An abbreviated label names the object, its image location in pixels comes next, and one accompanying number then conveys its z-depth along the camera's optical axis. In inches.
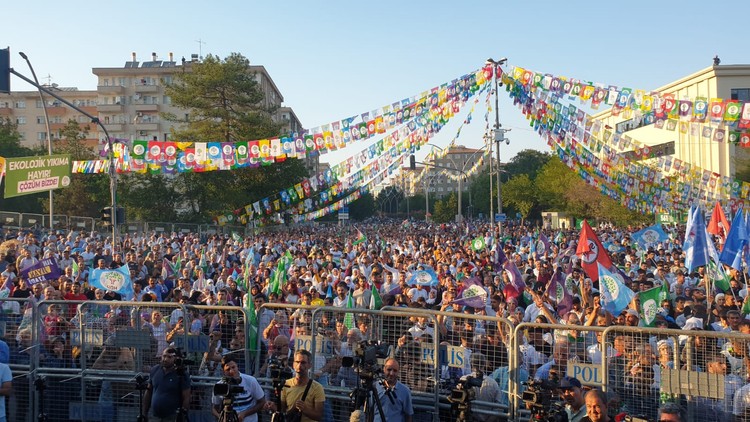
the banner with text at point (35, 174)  778.8
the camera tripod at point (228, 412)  237.6
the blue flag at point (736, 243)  525.9
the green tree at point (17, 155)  1977.1
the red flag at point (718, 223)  688.4
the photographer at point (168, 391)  287.3
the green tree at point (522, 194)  3053.6
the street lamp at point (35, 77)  948.3
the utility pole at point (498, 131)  1198.9
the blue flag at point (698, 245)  535.5
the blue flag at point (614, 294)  449.4
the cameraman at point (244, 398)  265.0
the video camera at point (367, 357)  244.4
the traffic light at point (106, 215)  784.3
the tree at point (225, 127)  1883.6
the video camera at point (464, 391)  239.9
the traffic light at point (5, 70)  614.3
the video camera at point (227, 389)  241.6
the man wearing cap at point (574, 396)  242.9
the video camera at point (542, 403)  220.8
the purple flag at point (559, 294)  478.9
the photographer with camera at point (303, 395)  262.2
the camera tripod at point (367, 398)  242.8
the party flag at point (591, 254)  561.9
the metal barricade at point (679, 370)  241.9
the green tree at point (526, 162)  4680.1
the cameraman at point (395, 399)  265.3
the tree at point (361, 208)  4775.3
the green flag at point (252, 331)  331.5
